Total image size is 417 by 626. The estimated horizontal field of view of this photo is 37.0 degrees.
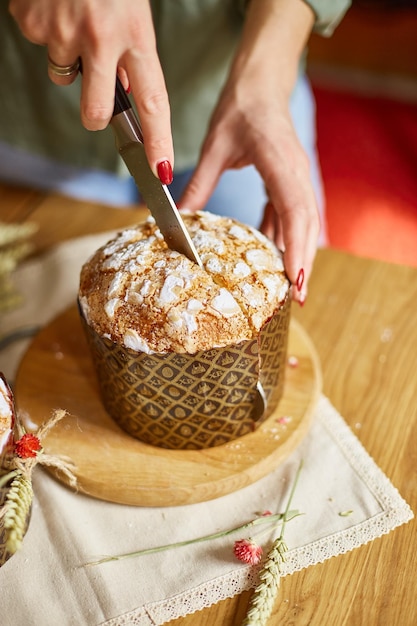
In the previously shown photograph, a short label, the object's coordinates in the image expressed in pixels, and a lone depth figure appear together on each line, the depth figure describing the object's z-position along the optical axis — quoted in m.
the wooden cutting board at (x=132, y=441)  0.90
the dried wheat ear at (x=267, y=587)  0.76
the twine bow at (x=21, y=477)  0.67
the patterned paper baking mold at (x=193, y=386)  0.85
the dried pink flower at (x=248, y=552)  0.82
